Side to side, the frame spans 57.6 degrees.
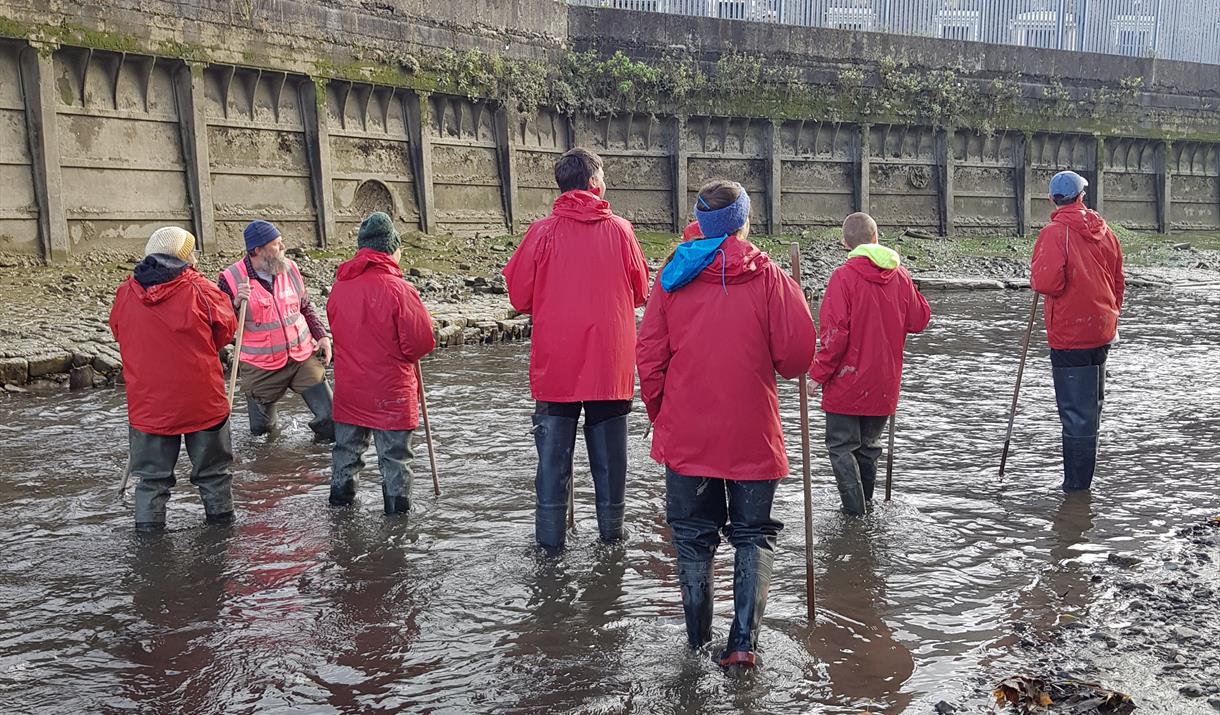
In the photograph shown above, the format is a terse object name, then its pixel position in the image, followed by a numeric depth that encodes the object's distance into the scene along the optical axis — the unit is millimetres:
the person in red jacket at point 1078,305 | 7211
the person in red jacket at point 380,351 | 6652
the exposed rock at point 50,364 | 11828
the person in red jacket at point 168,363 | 6305
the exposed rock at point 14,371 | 11594
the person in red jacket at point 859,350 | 6711
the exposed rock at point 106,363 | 12156
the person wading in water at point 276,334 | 8094
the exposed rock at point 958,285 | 25578
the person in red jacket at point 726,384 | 4562
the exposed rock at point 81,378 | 11898
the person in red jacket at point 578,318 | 5867
